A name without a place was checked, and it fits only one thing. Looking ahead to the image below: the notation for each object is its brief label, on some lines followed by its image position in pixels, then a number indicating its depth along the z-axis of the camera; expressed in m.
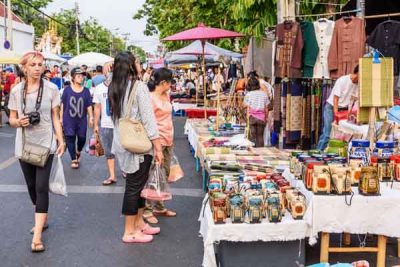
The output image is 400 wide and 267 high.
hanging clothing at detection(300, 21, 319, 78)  8.75
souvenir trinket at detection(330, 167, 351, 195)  4.57
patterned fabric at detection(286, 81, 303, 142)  9.74
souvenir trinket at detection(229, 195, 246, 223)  4.46
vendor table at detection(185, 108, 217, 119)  13.23
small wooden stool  4.74
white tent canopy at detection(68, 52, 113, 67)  22.59
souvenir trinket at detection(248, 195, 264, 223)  4.47
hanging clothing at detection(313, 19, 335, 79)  8.55
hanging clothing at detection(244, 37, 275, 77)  11.72
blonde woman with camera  5.27
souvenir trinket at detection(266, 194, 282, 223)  4.48
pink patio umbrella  10.25
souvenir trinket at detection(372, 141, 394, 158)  5.01
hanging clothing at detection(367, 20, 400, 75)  7.60
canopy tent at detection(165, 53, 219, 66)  18.66
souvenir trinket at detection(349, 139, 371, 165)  4.98
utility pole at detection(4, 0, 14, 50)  30.26
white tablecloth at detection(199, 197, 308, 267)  4.41
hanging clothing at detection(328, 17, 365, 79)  8.02
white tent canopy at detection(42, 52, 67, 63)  24.80
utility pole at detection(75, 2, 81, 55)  65.35
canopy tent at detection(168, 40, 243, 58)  12.55
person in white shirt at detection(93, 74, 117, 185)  8.30
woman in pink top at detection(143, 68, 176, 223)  6.21
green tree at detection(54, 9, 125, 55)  71.31
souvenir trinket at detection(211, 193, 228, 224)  4.46
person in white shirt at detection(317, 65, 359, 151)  8.15
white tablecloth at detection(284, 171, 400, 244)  4.57
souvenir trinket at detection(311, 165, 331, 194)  4.57
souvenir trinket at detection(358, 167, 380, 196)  4.54
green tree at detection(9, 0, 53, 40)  51.83
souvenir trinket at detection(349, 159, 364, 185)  4.79
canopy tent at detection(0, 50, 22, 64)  20.08
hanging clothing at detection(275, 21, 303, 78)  8.81
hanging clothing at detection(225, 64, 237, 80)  20.25
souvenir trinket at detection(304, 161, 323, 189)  4.70
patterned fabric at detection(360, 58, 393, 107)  5.39
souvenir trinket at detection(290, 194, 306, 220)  4.58
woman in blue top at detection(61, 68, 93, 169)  9.40
